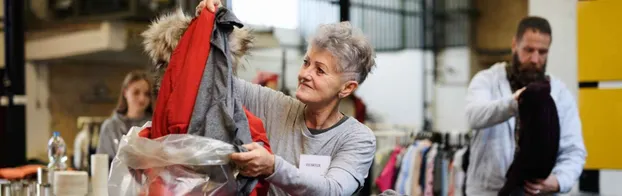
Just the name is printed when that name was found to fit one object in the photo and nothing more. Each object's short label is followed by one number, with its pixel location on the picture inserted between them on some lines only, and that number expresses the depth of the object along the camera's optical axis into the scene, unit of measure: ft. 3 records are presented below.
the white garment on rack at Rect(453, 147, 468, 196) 15.56
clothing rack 16.35
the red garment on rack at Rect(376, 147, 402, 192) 17.07
